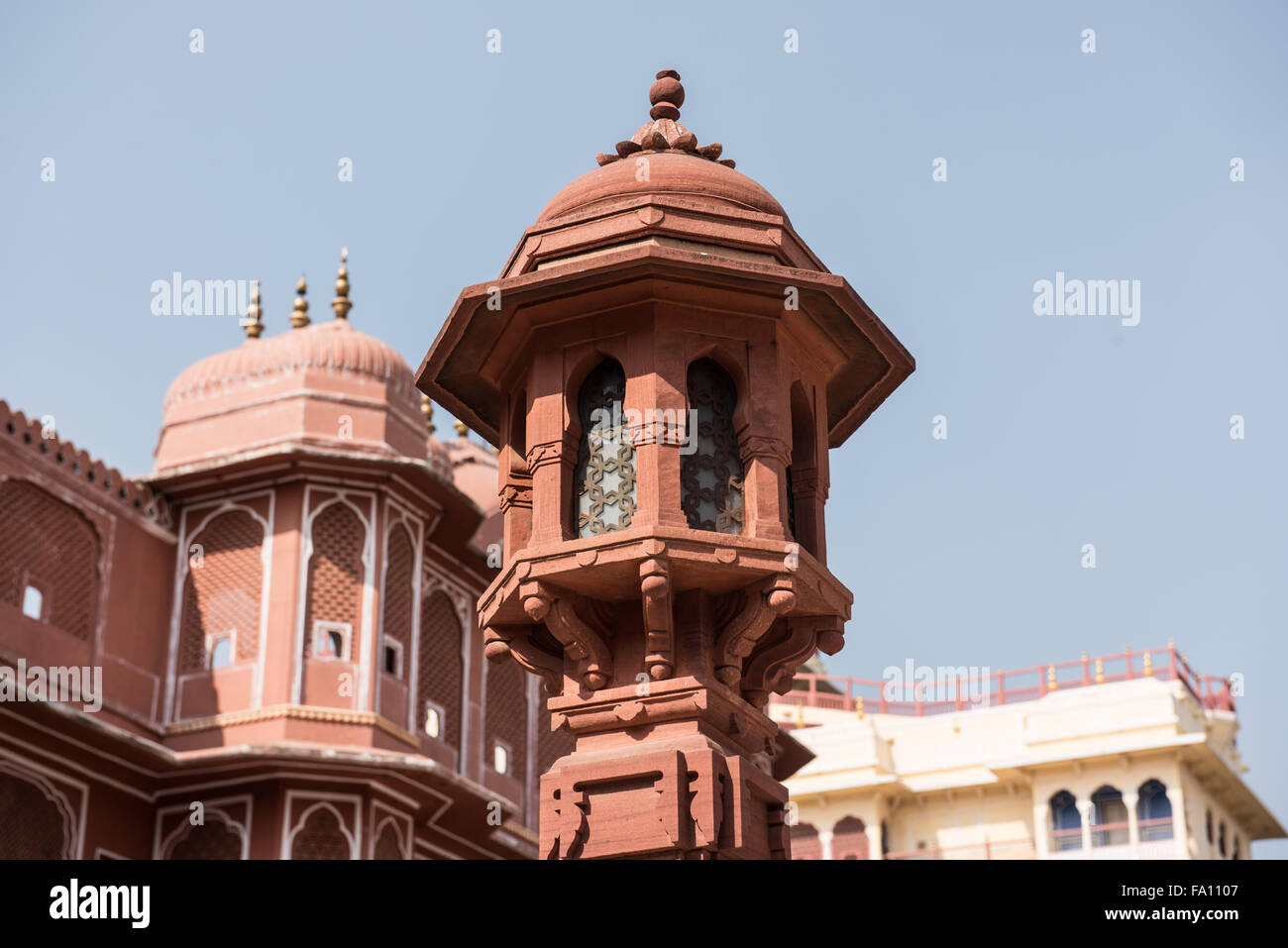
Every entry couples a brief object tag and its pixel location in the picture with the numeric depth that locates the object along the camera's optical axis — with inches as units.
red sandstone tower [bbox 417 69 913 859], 259.9
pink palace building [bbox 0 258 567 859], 639.1
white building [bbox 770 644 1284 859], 1156.5
